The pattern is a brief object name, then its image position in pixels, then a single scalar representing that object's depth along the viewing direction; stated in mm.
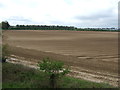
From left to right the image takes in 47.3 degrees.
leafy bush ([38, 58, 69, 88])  5607
